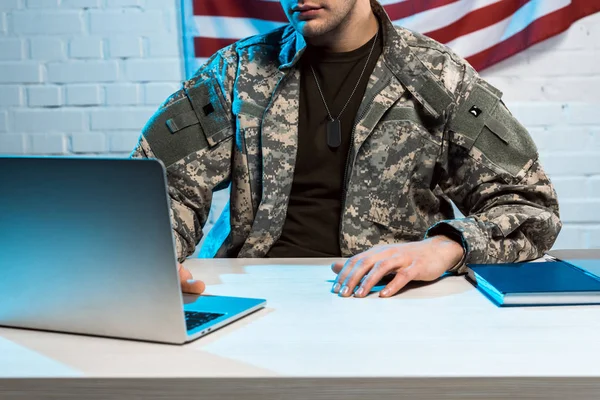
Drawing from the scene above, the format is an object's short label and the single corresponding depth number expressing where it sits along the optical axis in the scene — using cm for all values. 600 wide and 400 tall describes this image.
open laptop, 58
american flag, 208
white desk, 55
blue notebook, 81
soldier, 132
